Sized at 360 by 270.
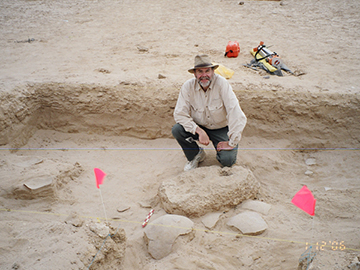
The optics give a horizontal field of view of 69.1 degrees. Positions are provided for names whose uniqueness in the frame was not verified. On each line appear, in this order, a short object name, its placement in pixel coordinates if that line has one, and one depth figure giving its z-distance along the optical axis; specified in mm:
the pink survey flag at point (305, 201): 2025
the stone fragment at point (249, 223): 2434
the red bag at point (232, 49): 5258
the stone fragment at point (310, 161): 3687
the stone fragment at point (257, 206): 2709
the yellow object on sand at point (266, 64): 4597
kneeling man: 2920
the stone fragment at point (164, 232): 2330
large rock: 2730
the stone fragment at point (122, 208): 2961
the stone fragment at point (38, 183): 2852
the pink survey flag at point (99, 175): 2338
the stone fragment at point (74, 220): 2146
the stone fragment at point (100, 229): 2135
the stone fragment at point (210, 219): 2596
